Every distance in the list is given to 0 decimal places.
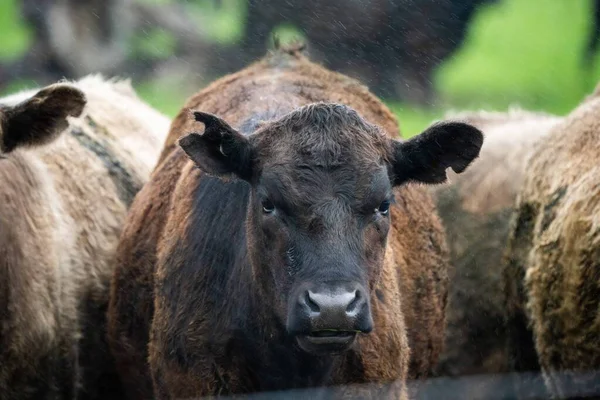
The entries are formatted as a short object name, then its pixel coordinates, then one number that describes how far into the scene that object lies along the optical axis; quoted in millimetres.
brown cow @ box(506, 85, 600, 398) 14953
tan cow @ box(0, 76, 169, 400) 14891
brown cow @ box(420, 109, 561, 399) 20062
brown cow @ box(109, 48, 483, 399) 11625
